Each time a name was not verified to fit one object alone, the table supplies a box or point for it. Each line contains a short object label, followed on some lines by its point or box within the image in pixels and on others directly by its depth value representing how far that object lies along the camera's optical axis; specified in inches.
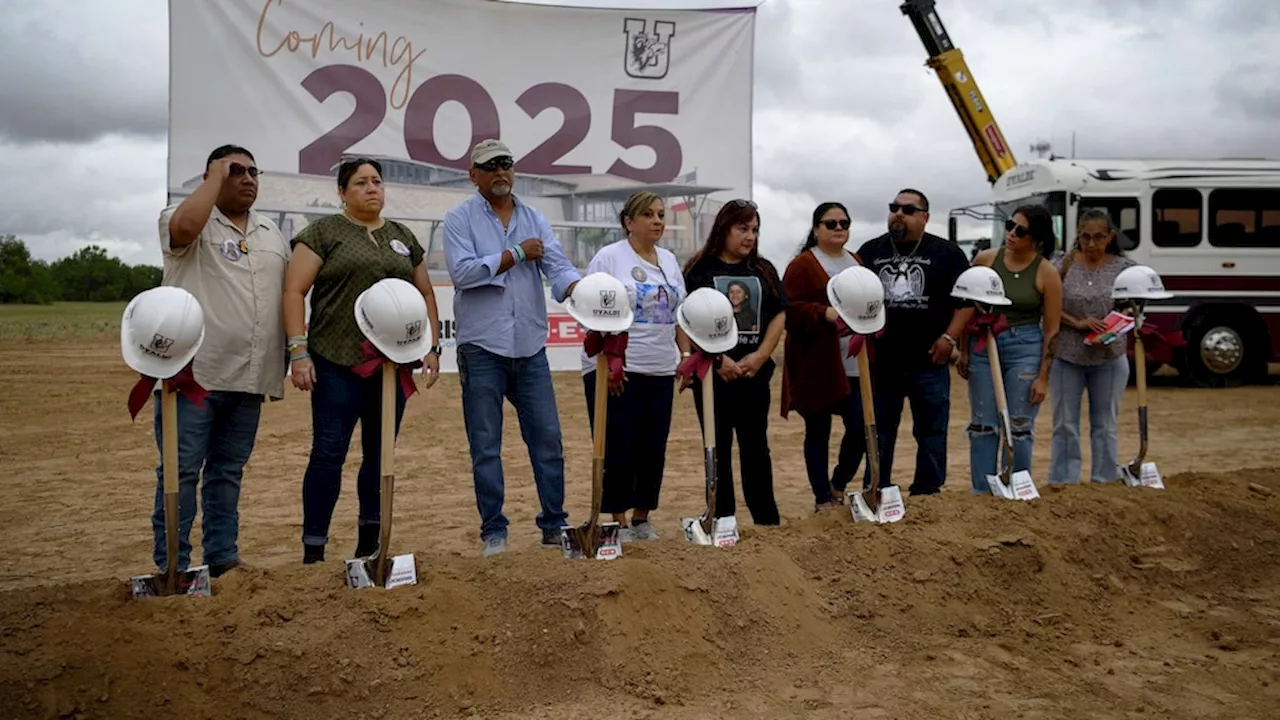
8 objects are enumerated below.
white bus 575.2
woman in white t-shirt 207.6
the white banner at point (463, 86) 339.3
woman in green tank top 236.7
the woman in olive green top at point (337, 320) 179.2
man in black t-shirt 234.7
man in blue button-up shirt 191.5
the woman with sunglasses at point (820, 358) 224.7
